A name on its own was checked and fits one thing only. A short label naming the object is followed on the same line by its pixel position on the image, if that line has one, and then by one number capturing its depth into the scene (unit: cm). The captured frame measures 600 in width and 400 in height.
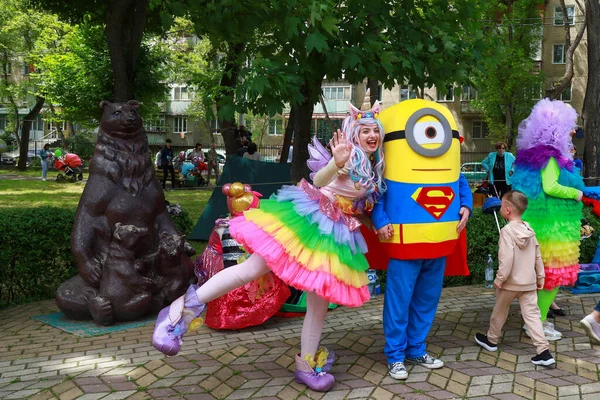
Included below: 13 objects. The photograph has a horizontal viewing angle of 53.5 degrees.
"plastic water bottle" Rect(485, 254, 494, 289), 689
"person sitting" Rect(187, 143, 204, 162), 2098
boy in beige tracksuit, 448
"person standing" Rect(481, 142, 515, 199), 1166
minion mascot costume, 395
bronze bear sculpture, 541
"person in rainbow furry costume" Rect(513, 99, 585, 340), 487
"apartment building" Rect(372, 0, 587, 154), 3414
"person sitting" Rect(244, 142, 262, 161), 1211
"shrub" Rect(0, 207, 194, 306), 597
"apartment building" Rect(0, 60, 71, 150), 4622
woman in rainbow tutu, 361
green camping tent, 927
